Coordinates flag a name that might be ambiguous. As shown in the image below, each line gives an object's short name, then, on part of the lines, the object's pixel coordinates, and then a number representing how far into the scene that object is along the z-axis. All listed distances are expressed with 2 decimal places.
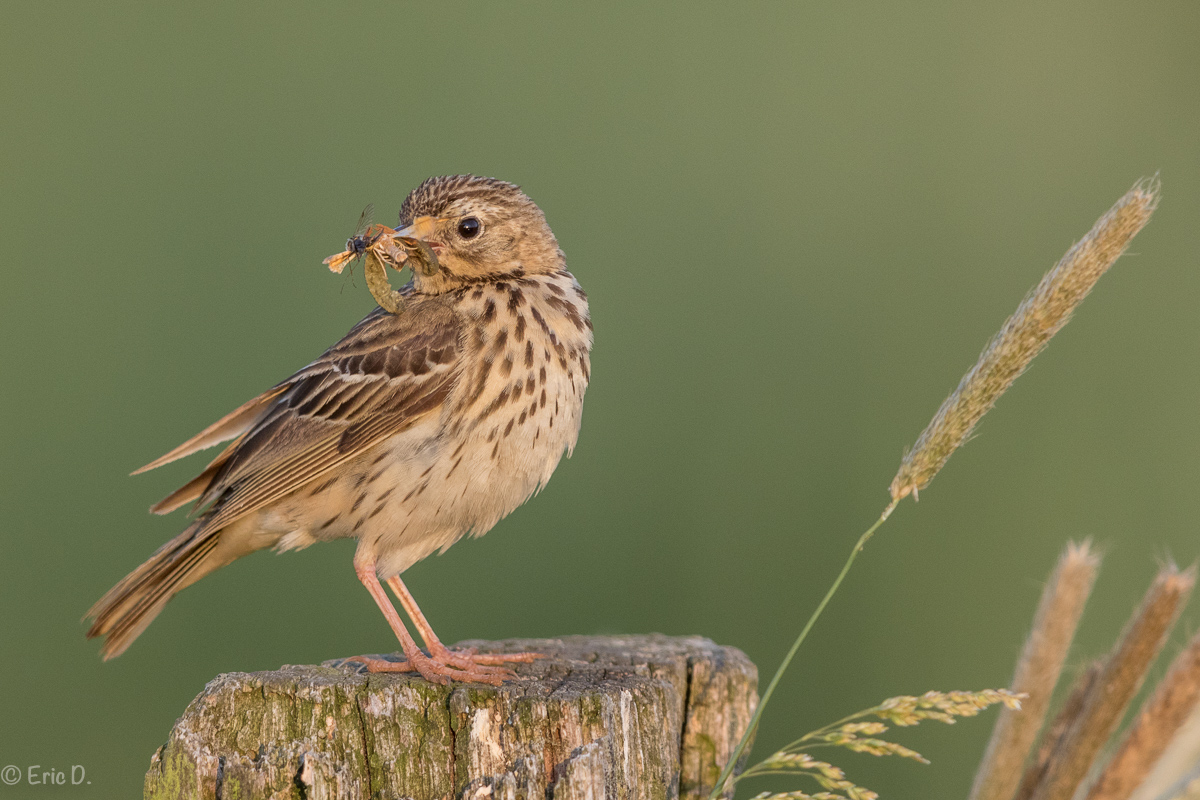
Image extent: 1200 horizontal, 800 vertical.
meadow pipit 8.38
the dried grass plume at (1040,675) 5.99
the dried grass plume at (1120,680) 5.49
